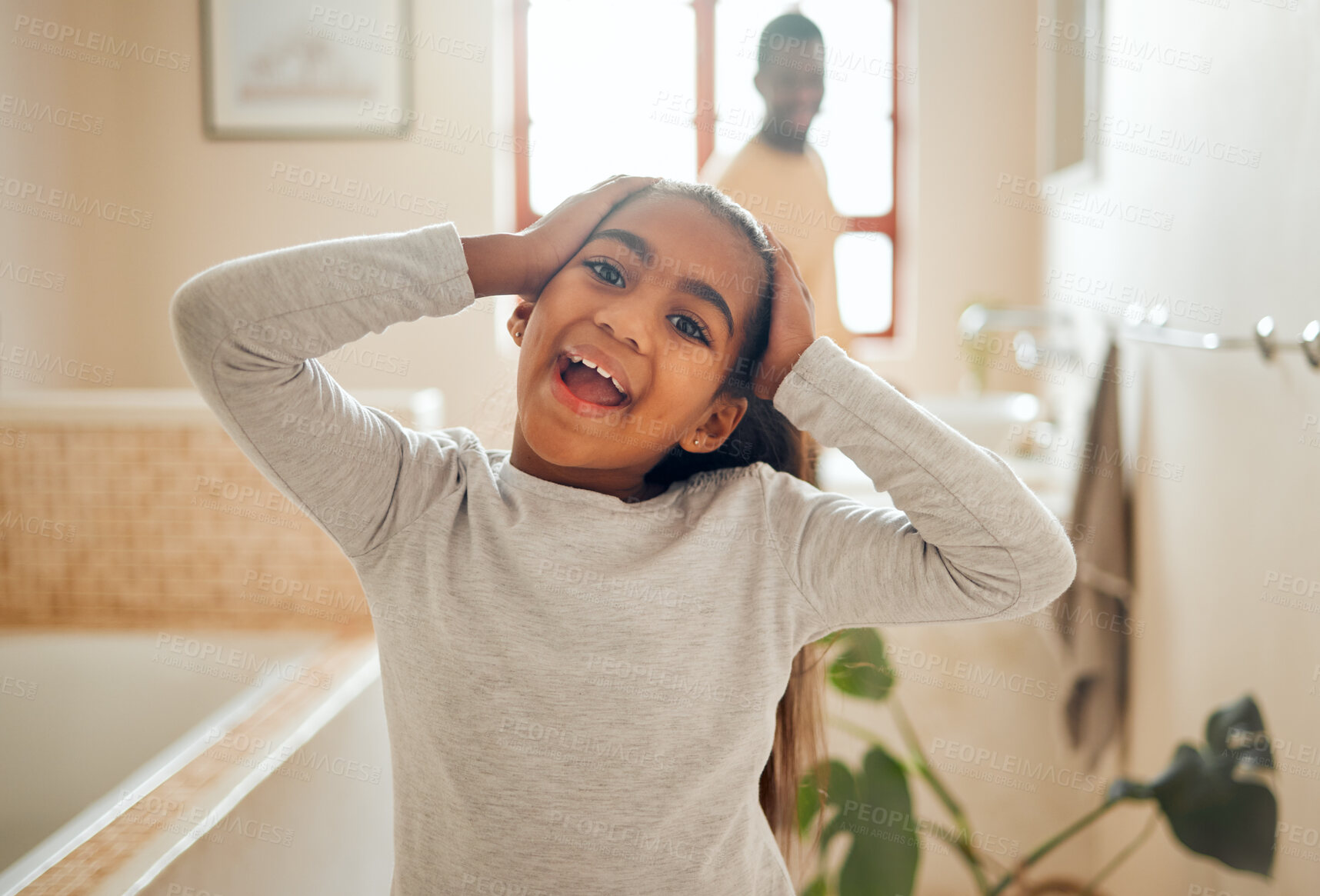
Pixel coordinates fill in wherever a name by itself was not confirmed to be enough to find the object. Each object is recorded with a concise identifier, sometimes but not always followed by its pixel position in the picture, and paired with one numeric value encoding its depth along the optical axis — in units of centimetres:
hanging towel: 160
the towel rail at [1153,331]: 104
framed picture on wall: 221
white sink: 182
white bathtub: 92
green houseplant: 108
